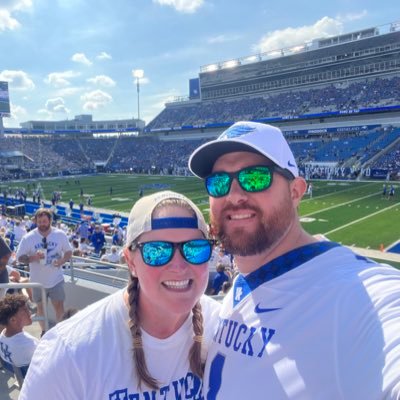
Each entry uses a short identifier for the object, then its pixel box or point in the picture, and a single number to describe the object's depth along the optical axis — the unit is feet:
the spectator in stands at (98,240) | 46.80
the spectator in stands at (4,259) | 16.19
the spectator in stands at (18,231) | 47.39
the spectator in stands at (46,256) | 17.34
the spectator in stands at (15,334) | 11.30
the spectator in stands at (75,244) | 40.09
